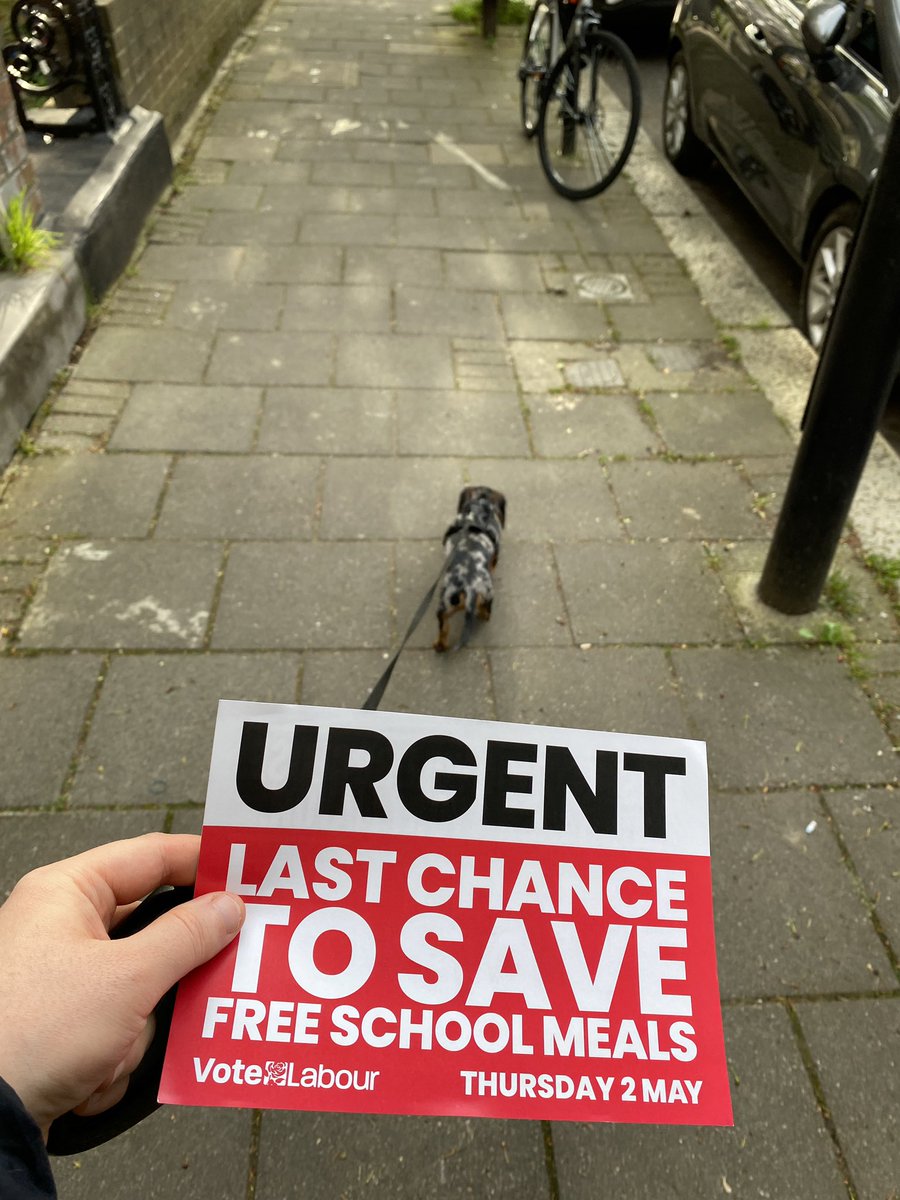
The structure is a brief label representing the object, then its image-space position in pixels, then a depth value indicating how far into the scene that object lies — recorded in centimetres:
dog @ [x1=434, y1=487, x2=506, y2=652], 278
